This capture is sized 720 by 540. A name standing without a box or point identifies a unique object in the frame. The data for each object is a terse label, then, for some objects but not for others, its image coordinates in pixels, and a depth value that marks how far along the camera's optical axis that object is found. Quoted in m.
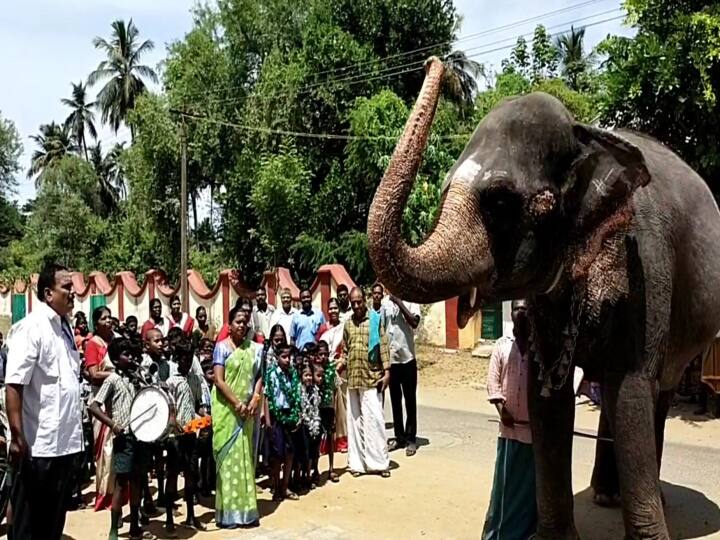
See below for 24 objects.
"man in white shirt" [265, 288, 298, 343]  9.95
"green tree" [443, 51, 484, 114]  22.77
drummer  5.44
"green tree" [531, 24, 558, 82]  19.34
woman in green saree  5.80
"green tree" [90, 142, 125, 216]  39.50
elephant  3.07
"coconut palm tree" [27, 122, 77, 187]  45.62
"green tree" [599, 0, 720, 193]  8.87
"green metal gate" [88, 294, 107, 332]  22.05
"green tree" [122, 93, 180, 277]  23.78
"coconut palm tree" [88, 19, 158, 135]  39.16
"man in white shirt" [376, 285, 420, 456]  8.31
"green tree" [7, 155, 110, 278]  30.67
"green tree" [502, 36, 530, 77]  19.45
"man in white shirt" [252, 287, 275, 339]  11.09
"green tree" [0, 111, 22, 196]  43.91
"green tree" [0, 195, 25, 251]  44.16
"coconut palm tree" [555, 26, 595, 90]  28.38
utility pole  19.66
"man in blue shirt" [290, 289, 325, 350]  9.52
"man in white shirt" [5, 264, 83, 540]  4.17
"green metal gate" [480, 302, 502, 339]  16.30
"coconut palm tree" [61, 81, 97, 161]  46.69
